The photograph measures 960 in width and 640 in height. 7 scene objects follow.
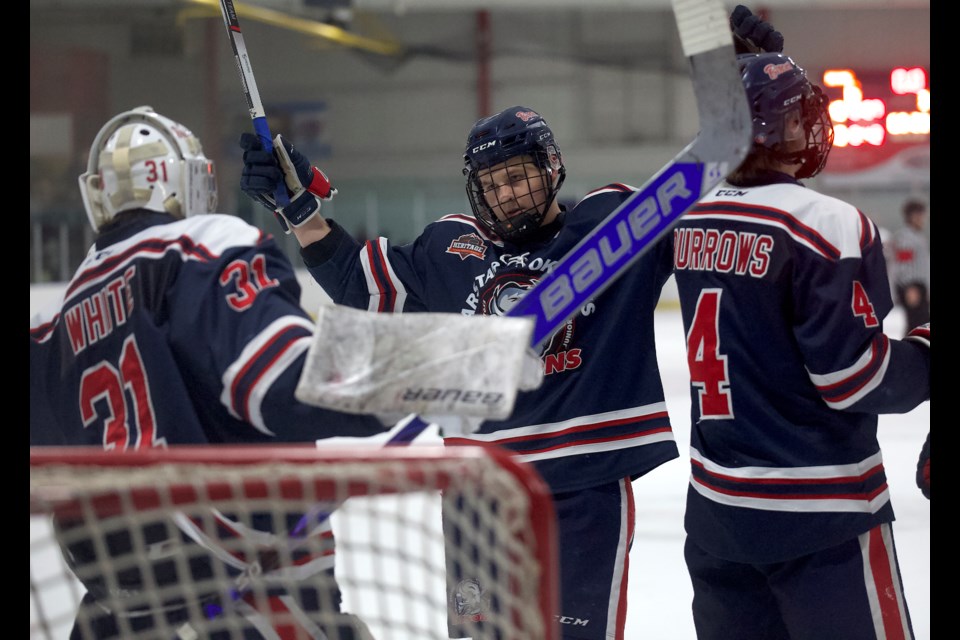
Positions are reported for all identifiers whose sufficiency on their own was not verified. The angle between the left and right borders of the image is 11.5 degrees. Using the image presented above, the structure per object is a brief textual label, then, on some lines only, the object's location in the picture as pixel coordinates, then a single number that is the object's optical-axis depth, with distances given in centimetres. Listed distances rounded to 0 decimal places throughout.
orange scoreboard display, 3409
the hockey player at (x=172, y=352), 932
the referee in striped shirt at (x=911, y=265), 2846
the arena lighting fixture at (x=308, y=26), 4482
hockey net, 895
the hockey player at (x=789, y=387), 976
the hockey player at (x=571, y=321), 1017
